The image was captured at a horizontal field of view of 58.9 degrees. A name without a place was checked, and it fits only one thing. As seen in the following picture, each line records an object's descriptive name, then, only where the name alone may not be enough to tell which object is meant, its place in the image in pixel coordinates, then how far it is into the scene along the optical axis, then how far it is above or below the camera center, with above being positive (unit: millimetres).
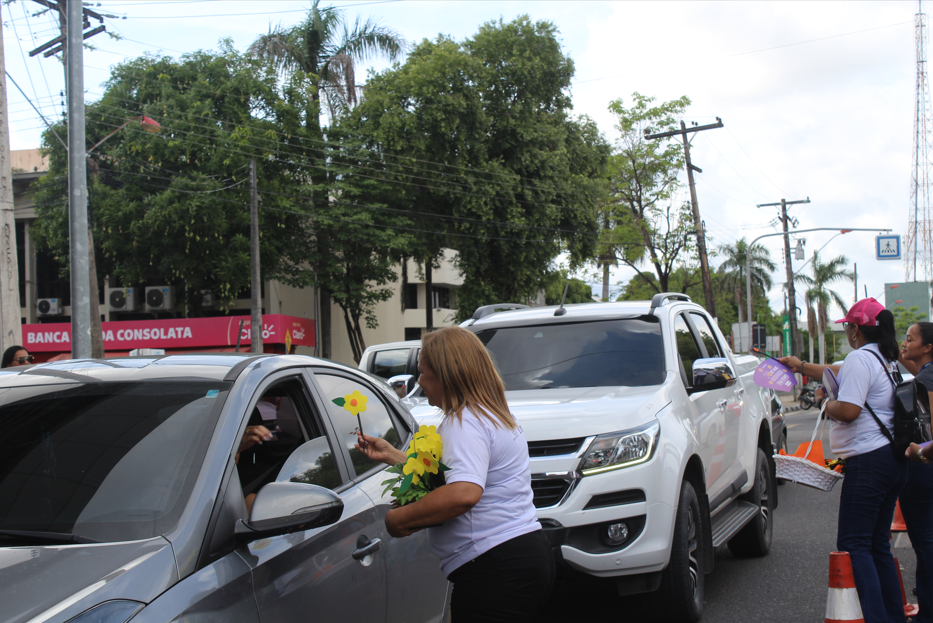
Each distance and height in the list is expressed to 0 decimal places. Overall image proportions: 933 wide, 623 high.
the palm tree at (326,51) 32375 +10830
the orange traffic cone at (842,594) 4066 -1453
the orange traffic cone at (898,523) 6738 -1887
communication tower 52188 +7045
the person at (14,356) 7910 -230
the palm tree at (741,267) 62562 +2774
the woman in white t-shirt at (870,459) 4344 -866
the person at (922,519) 4582 -1251
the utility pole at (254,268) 23969 +1598
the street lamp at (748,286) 34875 +766
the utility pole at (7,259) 11625 +1056
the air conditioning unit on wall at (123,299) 36281 +1287
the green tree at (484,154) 28969 +5780
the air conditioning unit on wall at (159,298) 35219 +1245
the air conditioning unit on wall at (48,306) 39469 +1197
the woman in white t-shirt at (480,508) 2580 -612
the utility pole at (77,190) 12273 +2124
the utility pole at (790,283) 45656 +1020
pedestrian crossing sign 32688 +1991
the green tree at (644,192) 39062 +5570
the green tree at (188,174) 28875 +5535
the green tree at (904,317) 49500 -1261
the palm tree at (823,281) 63500 +1475
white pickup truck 4434 -780
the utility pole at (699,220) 32772 +3442
